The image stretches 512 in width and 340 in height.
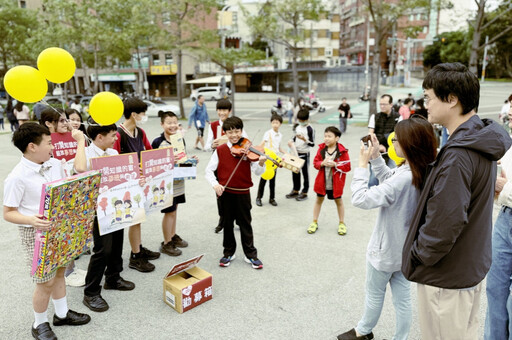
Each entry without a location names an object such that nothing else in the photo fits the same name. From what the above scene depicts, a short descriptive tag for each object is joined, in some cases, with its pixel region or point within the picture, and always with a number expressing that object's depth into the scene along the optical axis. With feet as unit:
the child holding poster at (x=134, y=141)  12.81
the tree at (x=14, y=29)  88.33
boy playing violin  12.96
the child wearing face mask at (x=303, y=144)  21.27
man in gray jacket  5.46
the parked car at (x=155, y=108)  77.92
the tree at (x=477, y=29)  39.60
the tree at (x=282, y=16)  65.77
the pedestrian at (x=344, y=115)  45.51
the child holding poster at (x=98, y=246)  10.96
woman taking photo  6.90
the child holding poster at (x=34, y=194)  8.56
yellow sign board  141.38
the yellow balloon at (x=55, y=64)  10.62
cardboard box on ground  10.83
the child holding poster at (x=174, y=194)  14.73
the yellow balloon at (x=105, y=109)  10.53
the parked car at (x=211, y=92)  131.82
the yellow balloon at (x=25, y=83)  10.00
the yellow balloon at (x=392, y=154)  10.20
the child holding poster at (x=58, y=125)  13.16
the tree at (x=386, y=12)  47.09
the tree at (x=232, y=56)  65.62
